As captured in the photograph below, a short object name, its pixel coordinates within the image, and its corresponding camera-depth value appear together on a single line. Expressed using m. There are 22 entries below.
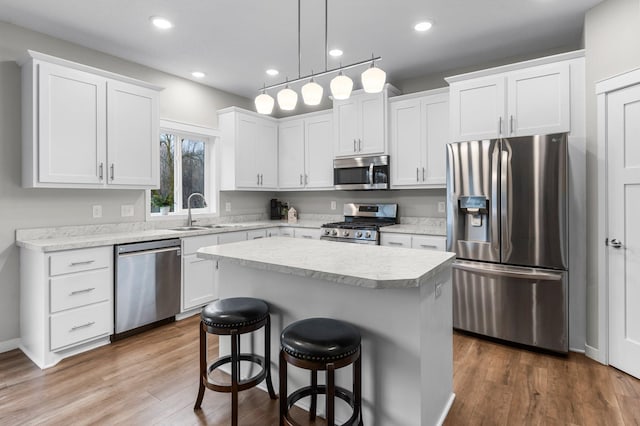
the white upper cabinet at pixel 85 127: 2.85
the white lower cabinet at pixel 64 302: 2.69
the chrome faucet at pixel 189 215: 4.19
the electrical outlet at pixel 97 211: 3.47
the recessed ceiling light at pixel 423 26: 2.99
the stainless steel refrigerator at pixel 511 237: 2.78
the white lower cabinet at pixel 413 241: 3.56
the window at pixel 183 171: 4.19
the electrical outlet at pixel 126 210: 3.69
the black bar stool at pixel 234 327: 1.90
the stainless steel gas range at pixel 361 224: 4.01
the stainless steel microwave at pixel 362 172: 4.23
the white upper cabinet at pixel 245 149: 4.63
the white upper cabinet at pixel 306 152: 4.80
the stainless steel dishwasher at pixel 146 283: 3.10
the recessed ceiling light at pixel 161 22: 2.89
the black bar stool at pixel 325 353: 1.54
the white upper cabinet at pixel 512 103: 2.91
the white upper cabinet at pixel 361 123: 4.21
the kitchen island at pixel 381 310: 1.69
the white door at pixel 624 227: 2.47
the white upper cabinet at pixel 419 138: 3.88
